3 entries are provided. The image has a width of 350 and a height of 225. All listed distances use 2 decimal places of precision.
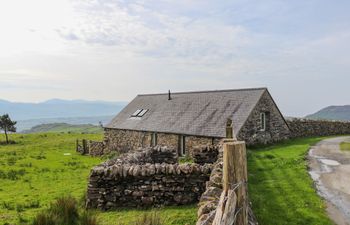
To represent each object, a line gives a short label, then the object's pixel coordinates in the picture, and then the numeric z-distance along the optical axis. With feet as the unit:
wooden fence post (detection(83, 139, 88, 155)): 102.89
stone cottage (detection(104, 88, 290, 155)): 76.74
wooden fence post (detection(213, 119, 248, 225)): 12.85
